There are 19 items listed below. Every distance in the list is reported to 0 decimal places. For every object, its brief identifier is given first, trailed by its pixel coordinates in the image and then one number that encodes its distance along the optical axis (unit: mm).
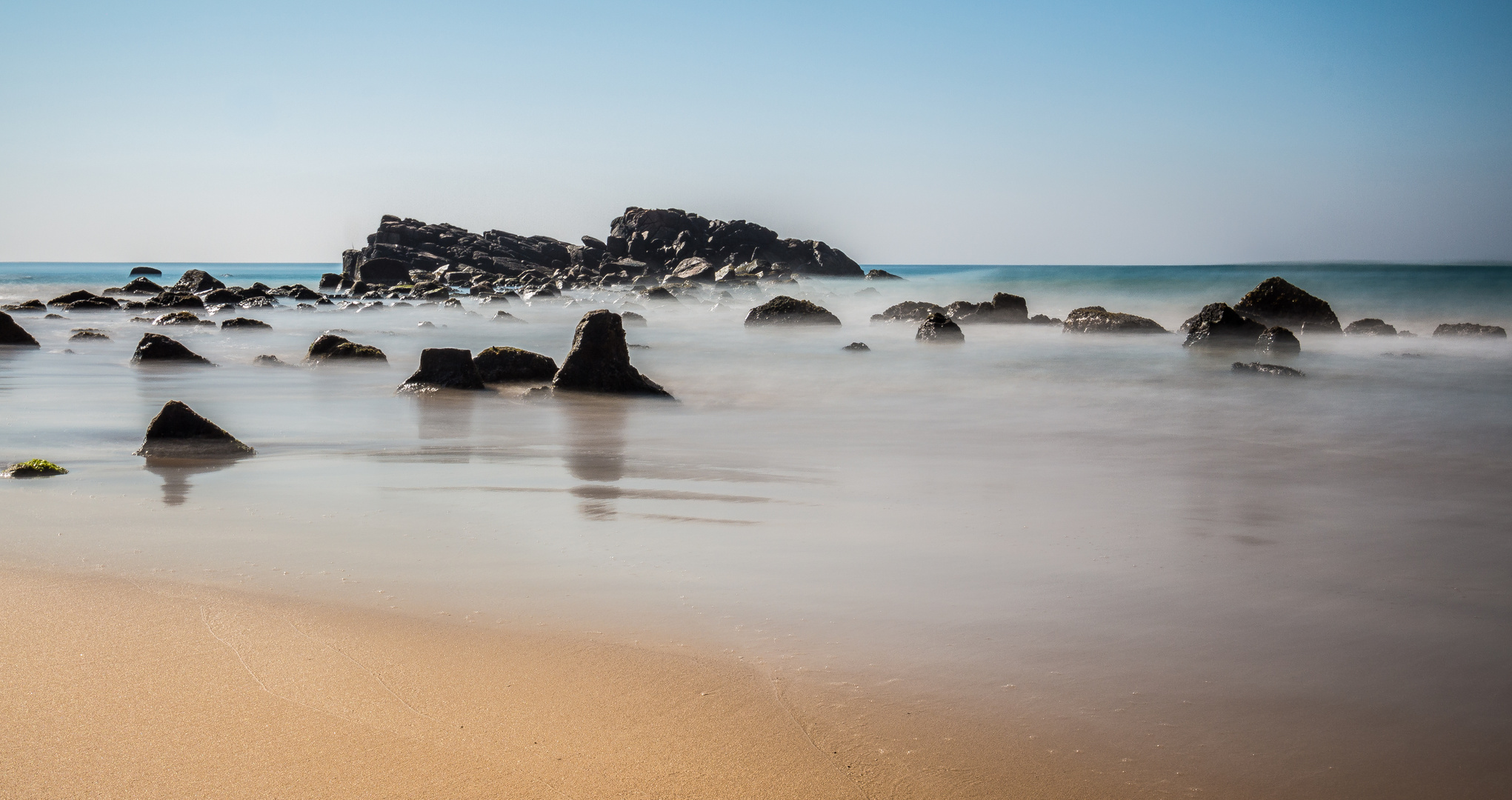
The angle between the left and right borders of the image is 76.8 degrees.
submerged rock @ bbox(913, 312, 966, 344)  17594
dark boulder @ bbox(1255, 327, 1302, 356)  14703
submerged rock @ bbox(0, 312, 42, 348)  14734
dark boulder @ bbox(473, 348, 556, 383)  10109
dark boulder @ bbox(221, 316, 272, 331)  20641
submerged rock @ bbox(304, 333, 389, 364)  12898
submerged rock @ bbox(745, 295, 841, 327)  22438
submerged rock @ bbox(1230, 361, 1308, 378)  11549
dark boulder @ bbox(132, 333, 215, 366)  12438
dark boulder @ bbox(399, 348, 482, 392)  9656
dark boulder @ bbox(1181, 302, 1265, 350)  15750
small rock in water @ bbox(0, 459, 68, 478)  4934
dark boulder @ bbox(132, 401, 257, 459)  5605
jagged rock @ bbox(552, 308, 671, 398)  9500
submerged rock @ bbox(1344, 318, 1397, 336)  18938
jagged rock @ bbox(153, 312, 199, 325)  21922
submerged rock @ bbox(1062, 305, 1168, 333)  19469
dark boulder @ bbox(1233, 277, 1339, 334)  18234
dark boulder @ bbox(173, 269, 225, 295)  37969
